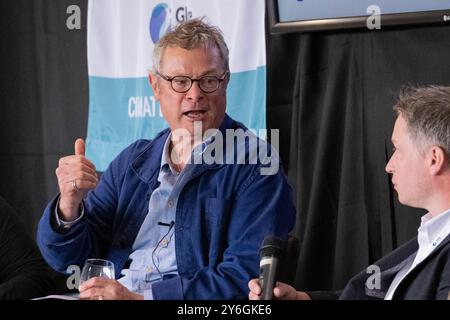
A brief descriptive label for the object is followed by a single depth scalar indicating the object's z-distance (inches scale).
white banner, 135.0
